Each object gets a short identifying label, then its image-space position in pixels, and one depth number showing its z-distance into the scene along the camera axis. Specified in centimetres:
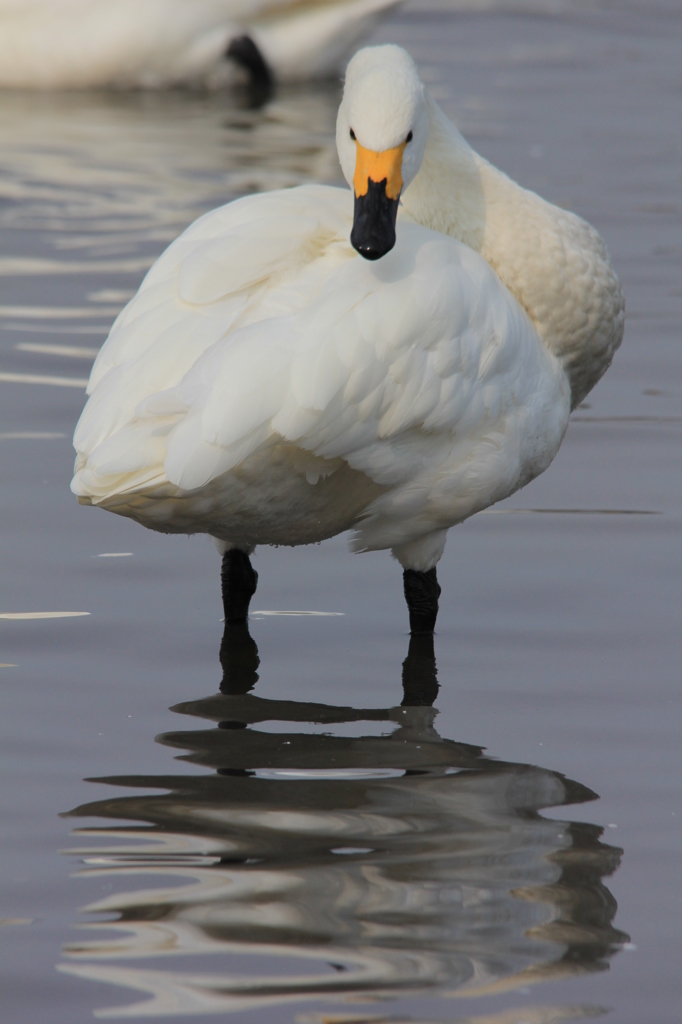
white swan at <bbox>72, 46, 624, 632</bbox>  841
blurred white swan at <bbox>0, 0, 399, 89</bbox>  2627
